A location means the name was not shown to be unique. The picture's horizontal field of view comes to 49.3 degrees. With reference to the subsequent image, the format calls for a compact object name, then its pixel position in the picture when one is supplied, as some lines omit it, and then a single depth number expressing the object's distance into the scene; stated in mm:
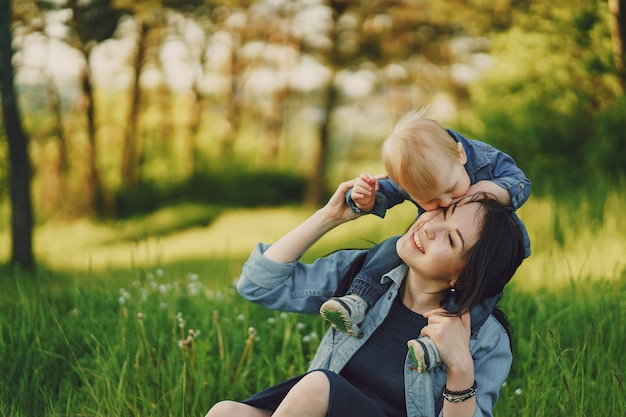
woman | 1969
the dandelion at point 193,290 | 3756
